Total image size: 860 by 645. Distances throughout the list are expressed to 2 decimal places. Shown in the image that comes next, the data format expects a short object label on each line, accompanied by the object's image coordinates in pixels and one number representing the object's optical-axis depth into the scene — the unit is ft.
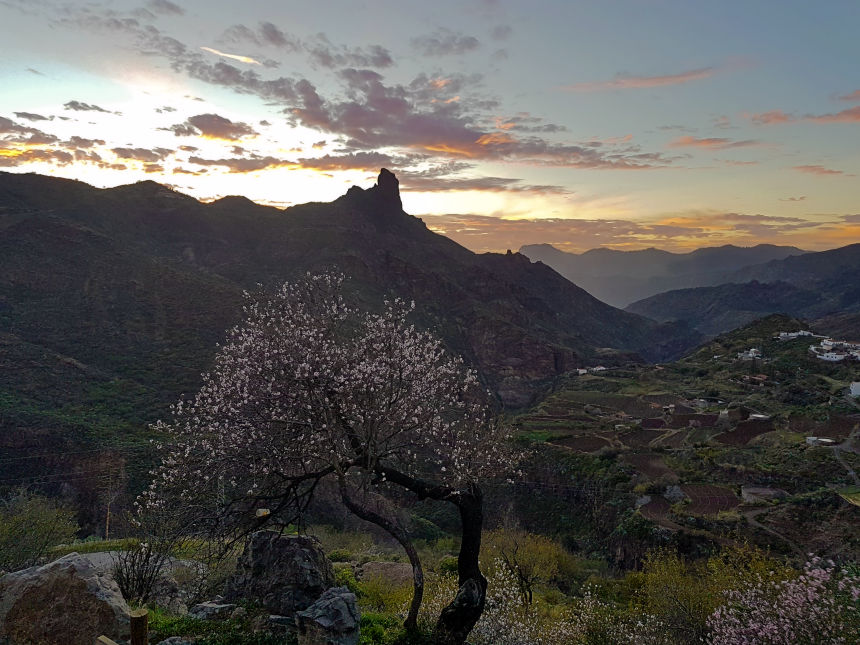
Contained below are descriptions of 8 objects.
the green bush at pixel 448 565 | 93.37
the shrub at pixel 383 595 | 61.34
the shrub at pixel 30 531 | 69.67
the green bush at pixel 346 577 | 69.05
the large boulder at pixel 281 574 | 50.80
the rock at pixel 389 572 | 80.48
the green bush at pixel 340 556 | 97.09
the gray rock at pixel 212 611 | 46.85
